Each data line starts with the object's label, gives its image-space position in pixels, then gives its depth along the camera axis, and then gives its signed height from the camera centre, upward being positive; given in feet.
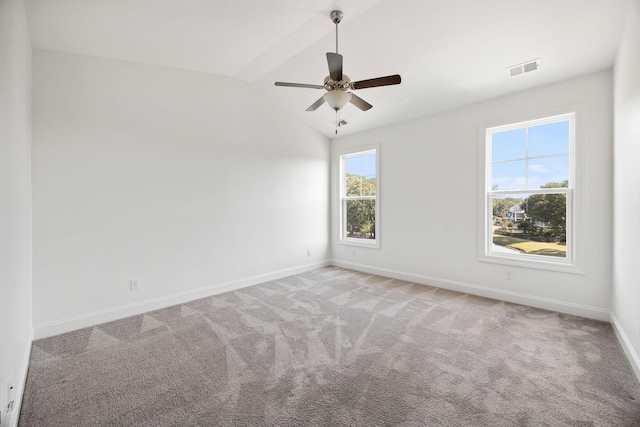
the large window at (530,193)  10.52 +0.65
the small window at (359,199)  16.57 +0.69
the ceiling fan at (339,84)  7.40 +3.49
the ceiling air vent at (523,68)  9.47 +4.85
